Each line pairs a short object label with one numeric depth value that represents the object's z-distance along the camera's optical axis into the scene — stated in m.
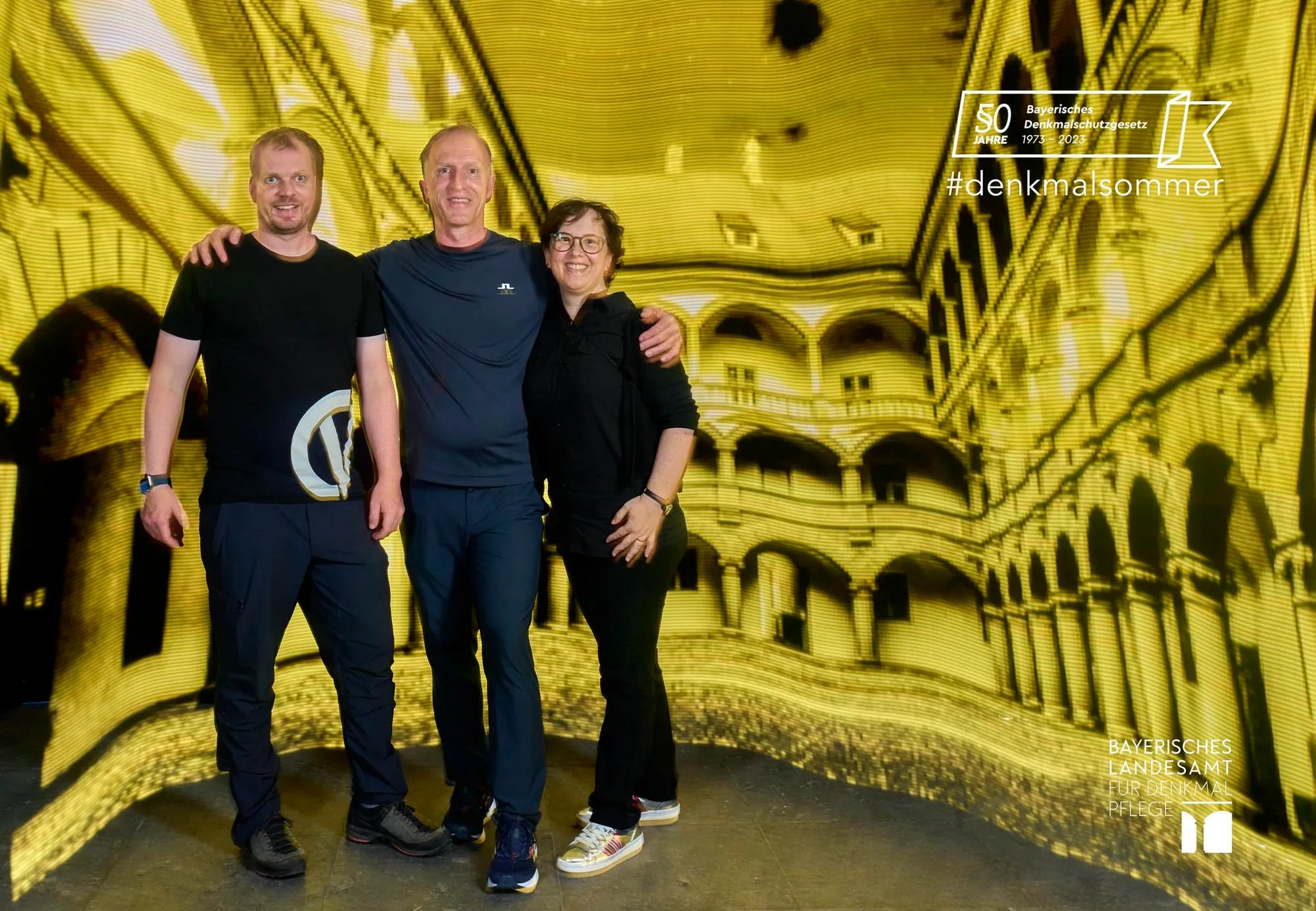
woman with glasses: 2.30
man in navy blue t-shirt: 2.30
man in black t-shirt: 2.29
